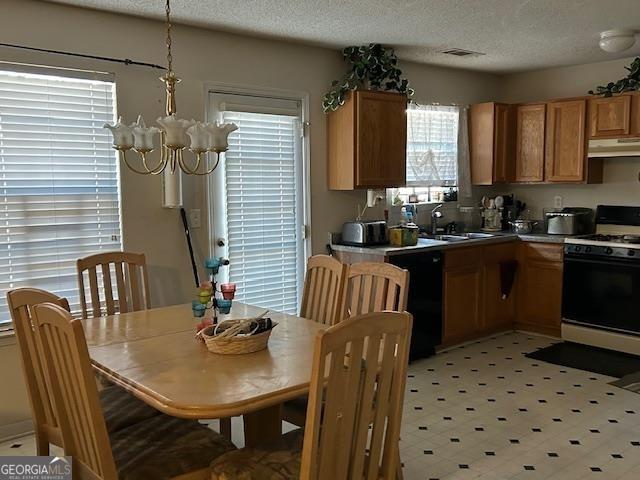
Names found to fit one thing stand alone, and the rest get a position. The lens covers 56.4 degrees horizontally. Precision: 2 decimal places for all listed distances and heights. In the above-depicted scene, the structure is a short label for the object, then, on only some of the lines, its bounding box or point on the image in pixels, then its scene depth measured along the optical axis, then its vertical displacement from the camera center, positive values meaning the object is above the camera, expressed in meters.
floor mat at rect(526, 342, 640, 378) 4.45 -1.34
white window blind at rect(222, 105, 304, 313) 4.26 -0.14
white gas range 4.72 -0.81
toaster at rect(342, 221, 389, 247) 4.68 -0.35
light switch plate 4.07 -0.19
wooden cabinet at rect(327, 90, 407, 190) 4.60 +0.38
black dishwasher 4.58 -0.86
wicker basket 2.34 -0.61
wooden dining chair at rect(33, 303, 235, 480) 1.85 -0.89
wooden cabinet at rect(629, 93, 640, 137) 4.85 +0.58
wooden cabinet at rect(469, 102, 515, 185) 5.67 +0.44
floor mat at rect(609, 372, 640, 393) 4.05 -1.35
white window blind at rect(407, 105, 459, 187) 5.46 +0.41
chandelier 2.35 +0.22
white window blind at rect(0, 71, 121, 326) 3.32 +0.06
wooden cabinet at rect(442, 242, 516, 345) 4.91 -0.90
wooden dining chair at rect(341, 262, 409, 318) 2.74 -0.47
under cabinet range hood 4.88 +0.34
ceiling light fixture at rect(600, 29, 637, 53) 4.23 +1.06
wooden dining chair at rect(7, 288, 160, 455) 2.24 -0.77
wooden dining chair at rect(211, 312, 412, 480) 1.70 -0.67
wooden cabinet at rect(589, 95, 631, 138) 4.93 +0.60
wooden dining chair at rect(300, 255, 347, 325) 3.08 -0.53
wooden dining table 1.89 -0.65
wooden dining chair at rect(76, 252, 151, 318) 3.24 -0.50
